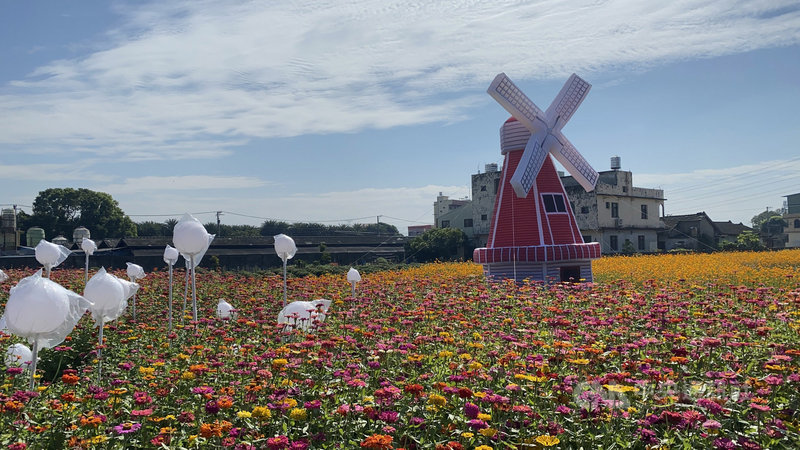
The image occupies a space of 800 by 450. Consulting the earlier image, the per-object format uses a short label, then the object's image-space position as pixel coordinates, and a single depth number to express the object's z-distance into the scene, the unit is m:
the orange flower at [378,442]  3.35
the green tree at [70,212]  55.75
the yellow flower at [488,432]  3.67
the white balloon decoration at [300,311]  8.30
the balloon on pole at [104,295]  7.29
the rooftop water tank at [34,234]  49.06
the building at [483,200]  43.59
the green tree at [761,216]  123.76
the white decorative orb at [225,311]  10.21
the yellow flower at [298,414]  4.05
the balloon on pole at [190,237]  9.19
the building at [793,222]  61.88
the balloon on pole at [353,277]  11.41
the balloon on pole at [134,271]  12.00
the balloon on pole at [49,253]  12.27
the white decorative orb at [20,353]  7.16
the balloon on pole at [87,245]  14.58
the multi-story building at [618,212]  41.38
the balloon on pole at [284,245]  10.84
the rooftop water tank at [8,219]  48.53
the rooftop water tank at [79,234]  37.71
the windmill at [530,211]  15.05
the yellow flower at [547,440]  3.50
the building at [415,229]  95.31
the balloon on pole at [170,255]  11.49
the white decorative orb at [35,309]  5.51
